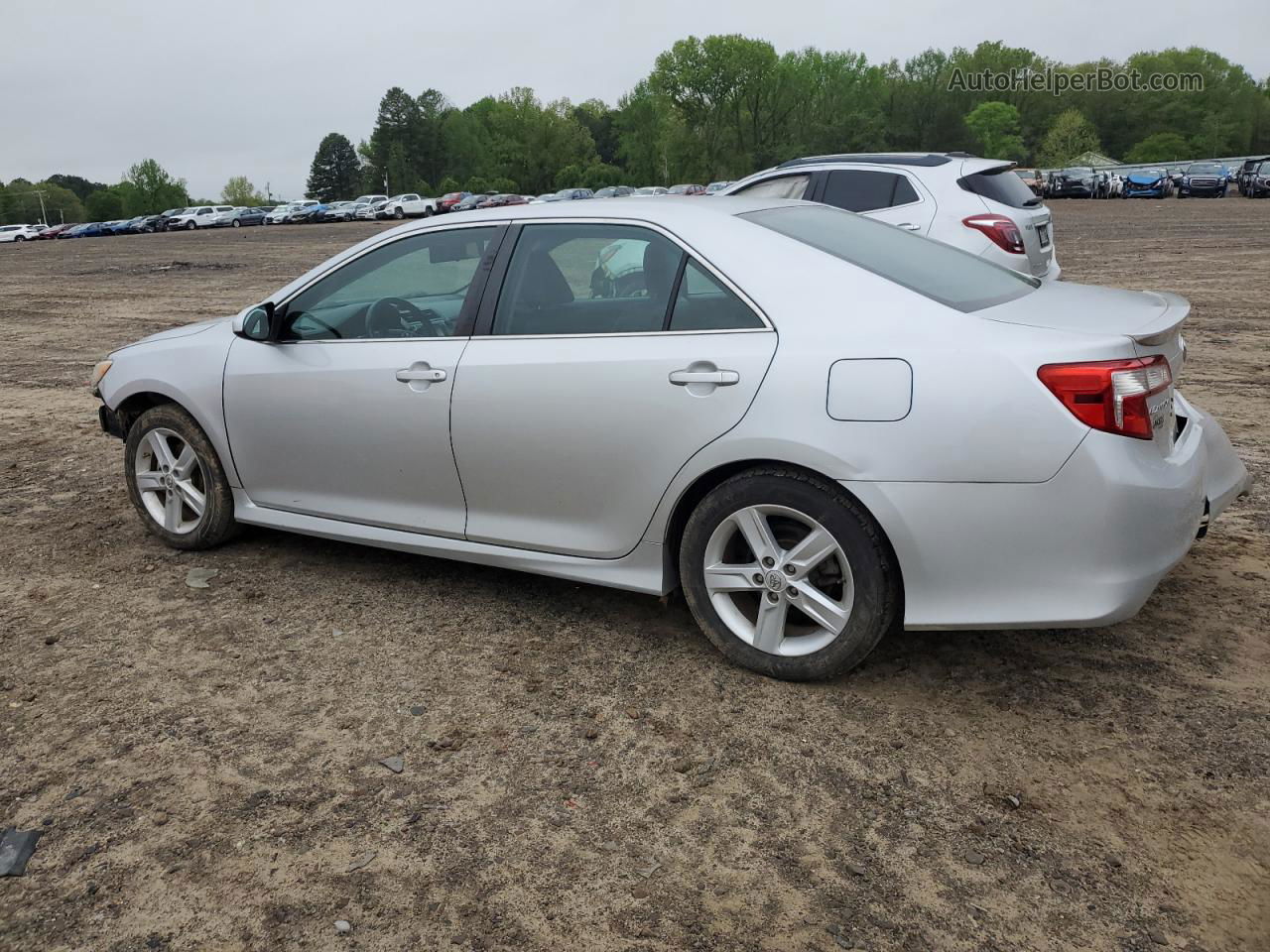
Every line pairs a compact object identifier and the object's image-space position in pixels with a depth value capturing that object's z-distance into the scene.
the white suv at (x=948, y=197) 8.91
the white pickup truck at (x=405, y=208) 62.16
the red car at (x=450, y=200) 63.80
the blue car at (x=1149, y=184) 47.88
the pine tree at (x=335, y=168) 127.50
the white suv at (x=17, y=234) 62.41
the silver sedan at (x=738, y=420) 3.23
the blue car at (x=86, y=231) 66.12
